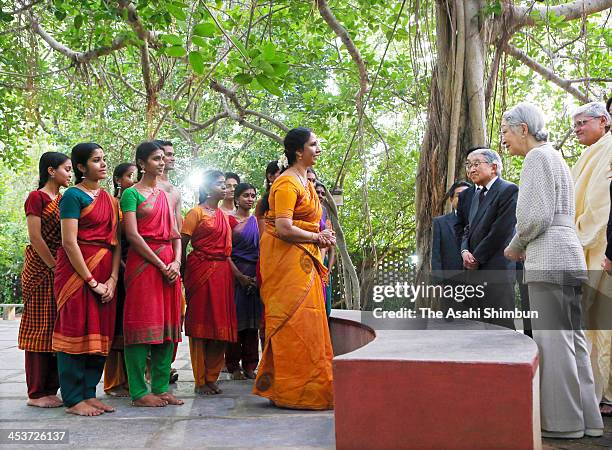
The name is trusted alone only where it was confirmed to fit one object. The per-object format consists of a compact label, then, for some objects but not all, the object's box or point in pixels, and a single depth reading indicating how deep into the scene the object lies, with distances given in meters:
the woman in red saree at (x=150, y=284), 3.94
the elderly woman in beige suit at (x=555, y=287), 3.06
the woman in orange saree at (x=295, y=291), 3.89
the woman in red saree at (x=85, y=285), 3.73
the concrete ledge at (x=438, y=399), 2.46
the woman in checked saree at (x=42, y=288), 4.03
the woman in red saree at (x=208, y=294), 4.53
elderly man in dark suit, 3.92
